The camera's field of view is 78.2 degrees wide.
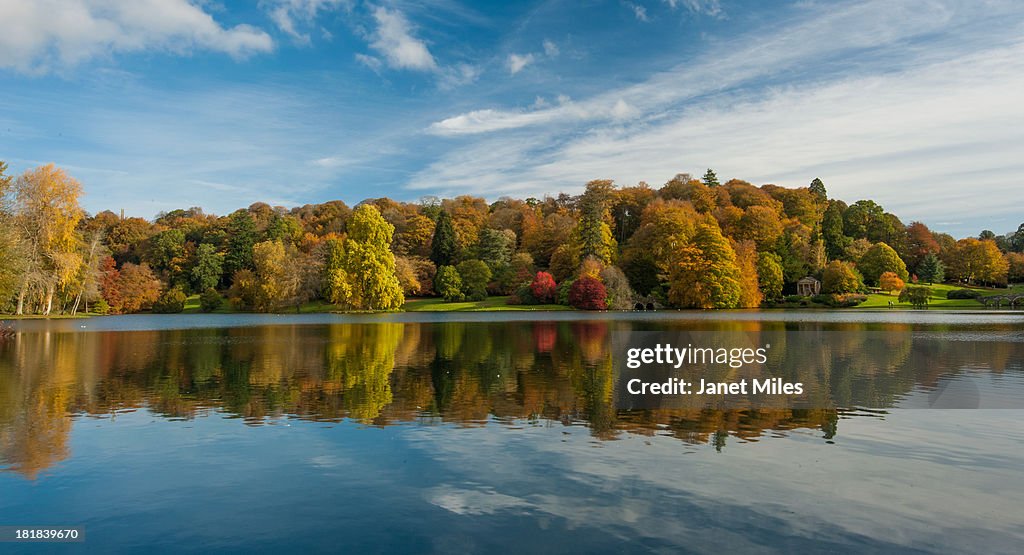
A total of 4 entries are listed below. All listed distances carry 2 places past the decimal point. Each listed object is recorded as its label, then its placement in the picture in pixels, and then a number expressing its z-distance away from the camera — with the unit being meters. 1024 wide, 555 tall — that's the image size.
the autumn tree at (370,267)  78.06
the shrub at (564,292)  81.25
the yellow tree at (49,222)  59.19
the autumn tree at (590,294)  76.88
